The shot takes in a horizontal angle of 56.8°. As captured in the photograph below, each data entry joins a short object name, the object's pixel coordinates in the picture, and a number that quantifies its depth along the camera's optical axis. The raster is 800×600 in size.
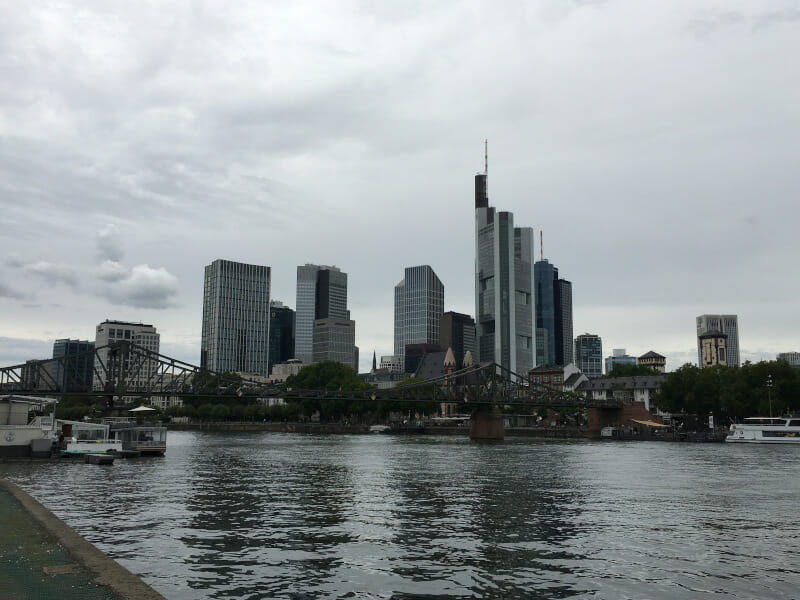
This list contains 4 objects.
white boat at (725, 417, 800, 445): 126.75
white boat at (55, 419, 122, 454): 73.08
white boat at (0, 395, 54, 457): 68.25
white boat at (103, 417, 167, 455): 82.31
